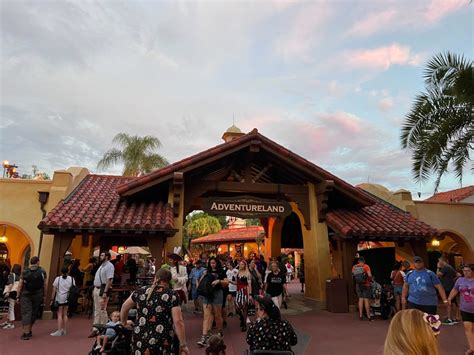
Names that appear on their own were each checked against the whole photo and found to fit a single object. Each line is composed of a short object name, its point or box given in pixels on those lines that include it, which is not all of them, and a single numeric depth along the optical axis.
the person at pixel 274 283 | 8.88
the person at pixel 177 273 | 8.16
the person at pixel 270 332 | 4.06
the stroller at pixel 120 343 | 4.54
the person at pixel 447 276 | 10.10
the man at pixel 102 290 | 8.27
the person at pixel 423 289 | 6.12
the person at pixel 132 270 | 13.51
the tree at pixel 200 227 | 40.03
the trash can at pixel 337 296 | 10.71
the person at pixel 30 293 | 7.60
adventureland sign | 11.20
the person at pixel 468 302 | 5.98
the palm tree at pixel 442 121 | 10.80
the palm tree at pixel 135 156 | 25.83
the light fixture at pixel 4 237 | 15.77
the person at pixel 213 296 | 7.33
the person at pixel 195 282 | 10.04
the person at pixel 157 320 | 3.88
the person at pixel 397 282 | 9.79
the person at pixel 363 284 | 9.59
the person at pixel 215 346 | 3.89
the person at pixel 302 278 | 16.86
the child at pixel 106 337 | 4.63
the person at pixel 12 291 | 8.92
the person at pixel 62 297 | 7.77
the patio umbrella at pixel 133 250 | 21.81
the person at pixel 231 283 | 9.35
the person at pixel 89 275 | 12.14
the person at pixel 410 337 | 1.83
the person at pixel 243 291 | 8.38
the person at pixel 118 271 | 12.85
